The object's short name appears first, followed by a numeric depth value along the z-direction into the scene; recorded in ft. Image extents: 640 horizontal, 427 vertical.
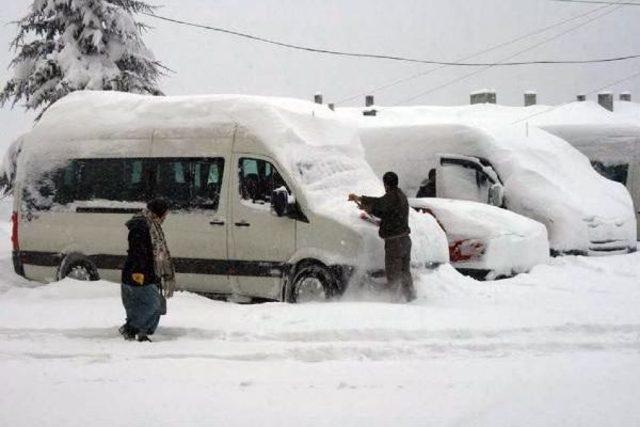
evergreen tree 57.31
